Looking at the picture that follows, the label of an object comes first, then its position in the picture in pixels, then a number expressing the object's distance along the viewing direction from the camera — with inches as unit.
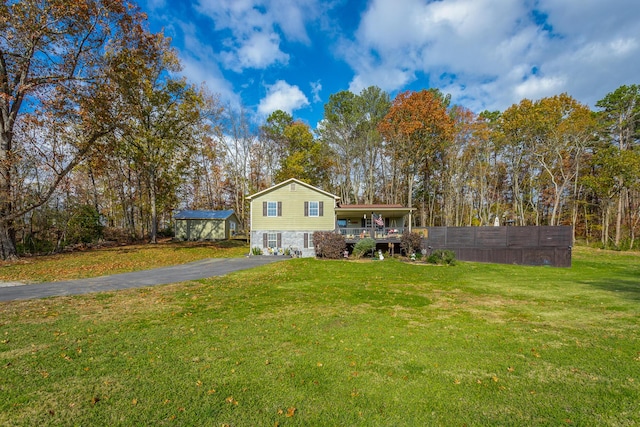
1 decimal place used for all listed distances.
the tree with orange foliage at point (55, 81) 530.3
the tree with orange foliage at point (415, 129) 1026.7
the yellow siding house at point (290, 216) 773.9
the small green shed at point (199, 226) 1149.1
